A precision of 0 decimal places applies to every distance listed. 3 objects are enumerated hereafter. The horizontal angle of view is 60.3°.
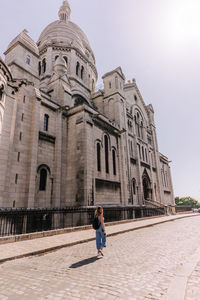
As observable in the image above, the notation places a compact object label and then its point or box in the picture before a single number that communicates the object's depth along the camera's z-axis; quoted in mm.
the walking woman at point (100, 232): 5688
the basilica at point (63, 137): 13047
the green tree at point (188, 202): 94900
